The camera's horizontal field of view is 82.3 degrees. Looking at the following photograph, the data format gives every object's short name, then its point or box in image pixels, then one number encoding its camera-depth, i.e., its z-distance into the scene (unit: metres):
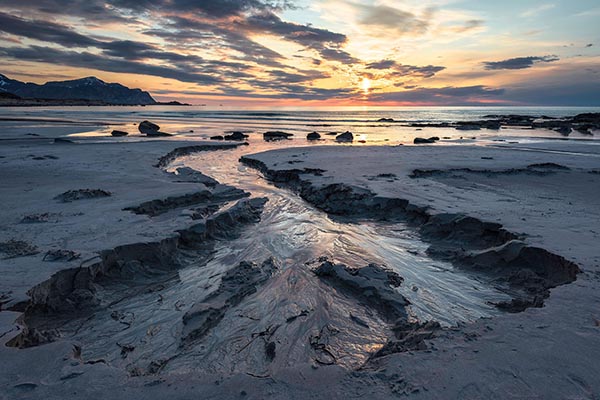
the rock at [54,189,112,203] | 8.97
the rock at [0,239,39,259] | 5.67
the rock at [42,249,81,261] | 5.53
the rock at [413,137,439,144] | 29.17
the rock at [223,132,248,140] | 30.67
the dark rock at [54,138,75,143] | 21.91
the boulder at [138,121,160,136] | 31.93
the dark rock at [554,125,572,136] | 37.57
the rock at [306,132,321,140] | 32.50
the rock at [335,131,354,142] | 31.59
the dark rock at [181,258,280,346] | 4.71
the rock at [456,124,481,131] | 46.27
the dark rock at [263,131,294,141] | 32.97
